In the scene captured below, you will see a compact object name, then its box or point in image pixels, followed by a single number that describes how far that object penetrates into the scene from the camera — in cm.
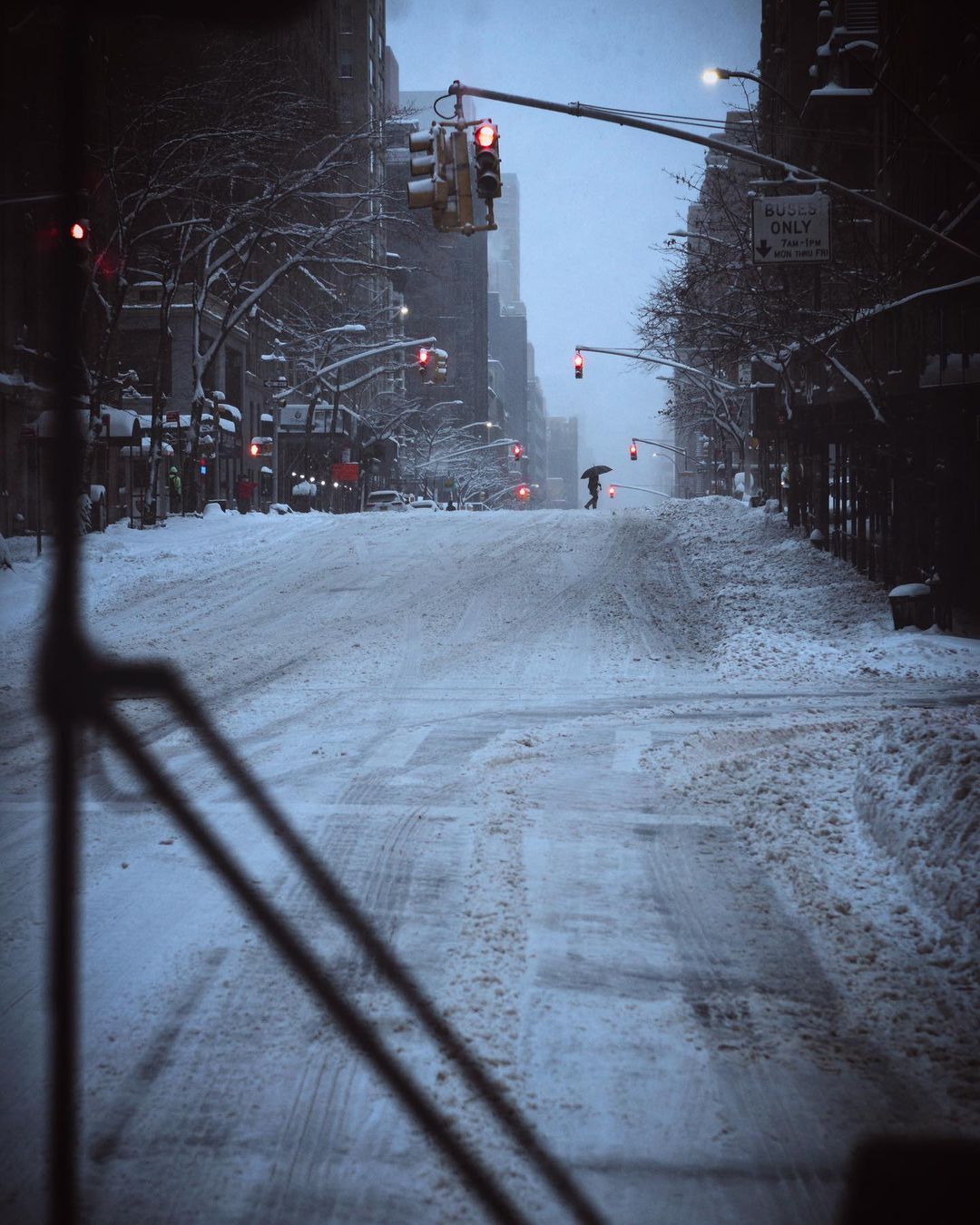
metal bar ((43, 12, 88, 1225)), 385
